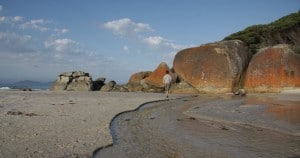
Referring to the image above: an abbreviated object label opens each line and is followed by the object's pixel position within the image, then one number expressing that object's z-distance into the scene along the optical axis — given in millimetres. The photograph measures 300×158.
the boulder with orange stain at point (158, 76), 19309
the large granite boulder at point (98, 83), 22238
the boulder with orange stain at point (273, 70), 15339
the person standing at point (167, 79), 14812
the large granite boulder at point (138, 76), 21531
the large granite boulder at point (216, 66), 16475
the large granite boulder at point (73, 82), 21269
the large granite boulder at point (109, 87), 20451
